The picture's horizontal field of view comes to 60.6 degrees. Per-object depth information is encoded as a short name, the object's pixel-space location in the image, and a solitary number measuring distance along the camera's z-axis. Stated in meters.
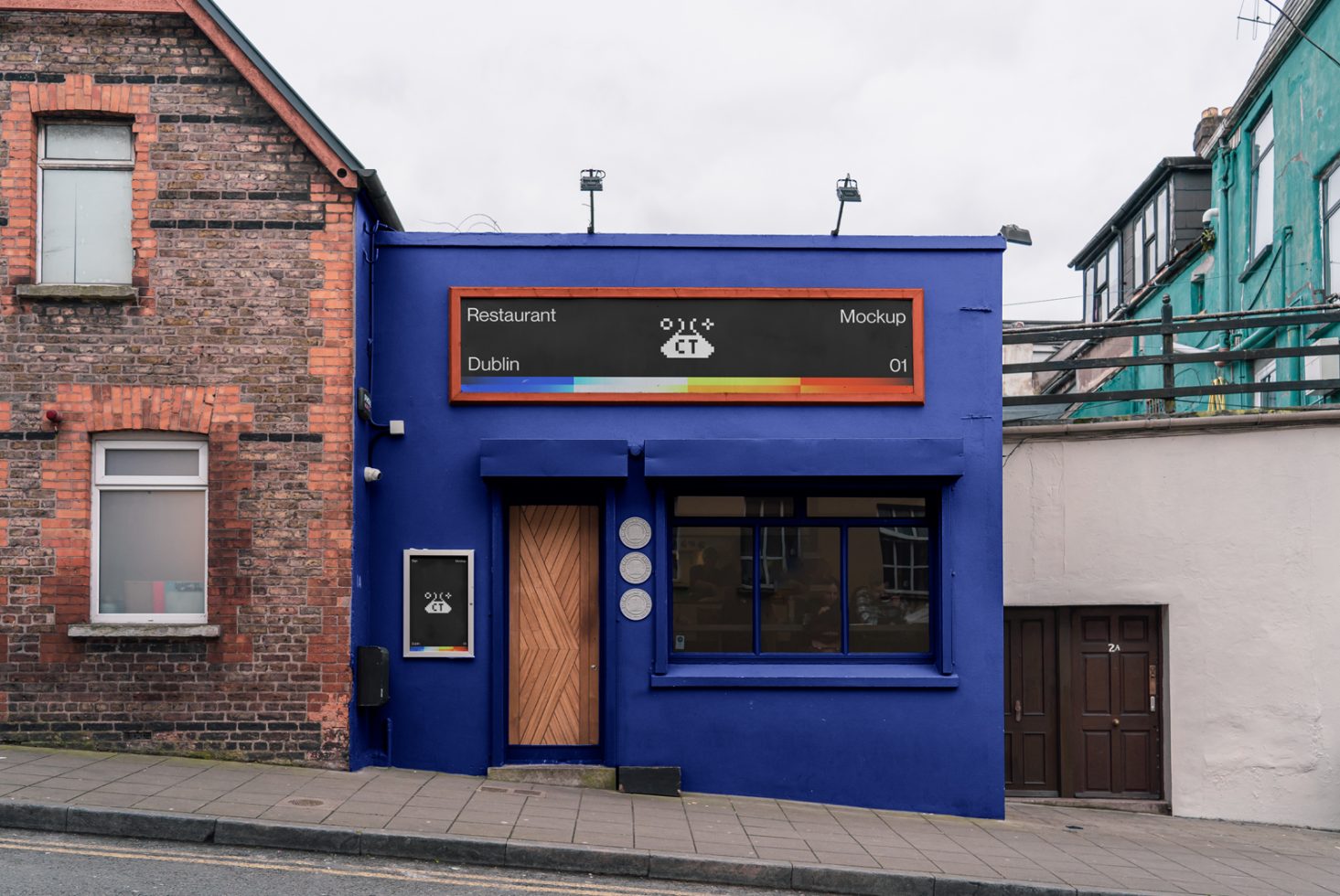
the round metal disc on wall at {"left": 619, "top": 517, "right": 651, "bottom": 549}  10.38
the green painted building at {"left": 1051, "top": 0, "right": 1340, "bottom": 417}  15.16
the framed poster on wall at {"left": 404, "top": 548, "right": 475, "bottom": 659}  10.23
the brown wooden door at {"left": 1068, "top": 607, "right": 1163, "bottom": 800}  11.98
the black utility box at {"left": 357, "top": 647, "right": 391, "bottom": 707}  9.73
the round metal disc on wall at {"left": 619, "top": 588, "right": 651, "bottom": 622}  10.33
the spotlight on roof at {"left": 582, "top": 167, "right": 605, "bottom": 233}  10.67
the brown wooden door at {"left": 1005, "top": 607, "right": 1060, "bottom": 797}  11.97
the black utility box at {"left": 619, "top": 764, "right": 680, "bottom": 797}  10.00
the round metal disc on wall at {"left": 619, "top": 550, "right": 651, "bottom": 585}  10.36
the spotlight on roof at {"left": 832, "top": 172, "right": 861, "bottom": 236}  10.63
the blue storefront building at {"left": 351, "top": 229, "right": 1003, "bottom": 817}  10.24
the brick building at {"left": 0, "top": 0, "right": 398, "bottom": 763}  9.62
